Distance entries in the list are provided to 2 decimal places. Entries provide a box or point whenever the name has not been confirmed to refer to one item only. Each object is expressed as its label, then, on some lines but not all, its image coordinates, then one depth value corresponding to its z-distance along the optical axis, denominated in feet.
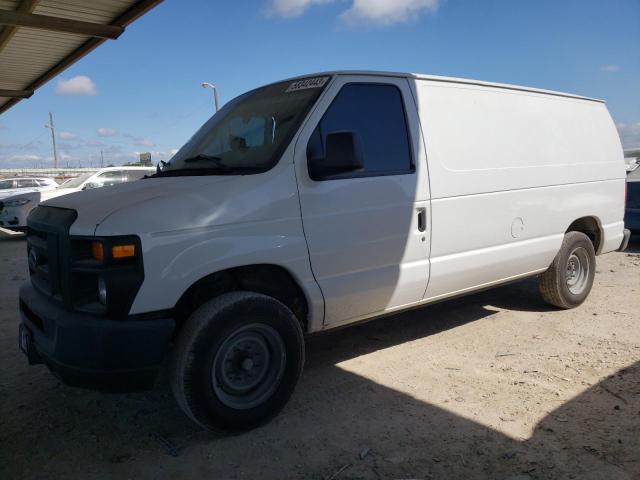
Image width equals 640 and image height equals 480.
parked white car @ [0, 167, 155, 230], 40.55
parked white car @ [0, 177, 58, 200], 53.21
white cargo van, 8.84
